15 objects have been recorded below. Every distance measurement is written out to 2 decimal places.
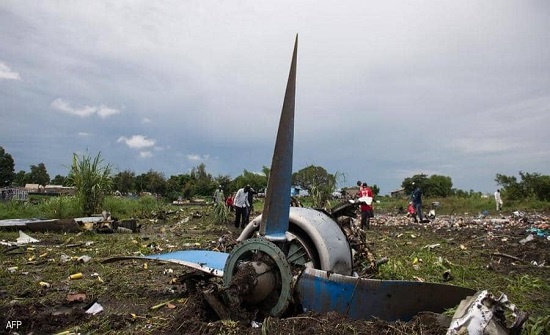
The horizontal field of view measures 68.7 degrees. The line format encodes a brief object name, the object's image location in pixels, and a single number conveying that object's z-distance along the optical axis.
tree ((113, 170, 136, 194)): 55.58
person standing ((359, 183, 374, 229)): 15.41
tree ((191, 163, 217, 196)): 56.38
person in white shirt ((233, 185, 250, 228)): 15.32
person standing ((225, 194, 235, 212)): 20.35
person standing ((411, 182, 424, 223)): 19.36
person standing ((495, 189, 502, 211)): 27.67
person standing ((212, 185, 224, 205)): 18.45
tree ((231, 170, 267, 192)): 58.77
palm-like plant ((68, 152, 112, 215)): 16.00
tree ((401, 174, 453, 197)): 57.42
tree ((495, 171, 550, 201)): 34.12
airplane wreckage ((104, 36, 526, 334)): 3.39
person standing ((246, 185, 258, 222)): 15.61
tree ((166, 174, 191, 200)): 48.35
